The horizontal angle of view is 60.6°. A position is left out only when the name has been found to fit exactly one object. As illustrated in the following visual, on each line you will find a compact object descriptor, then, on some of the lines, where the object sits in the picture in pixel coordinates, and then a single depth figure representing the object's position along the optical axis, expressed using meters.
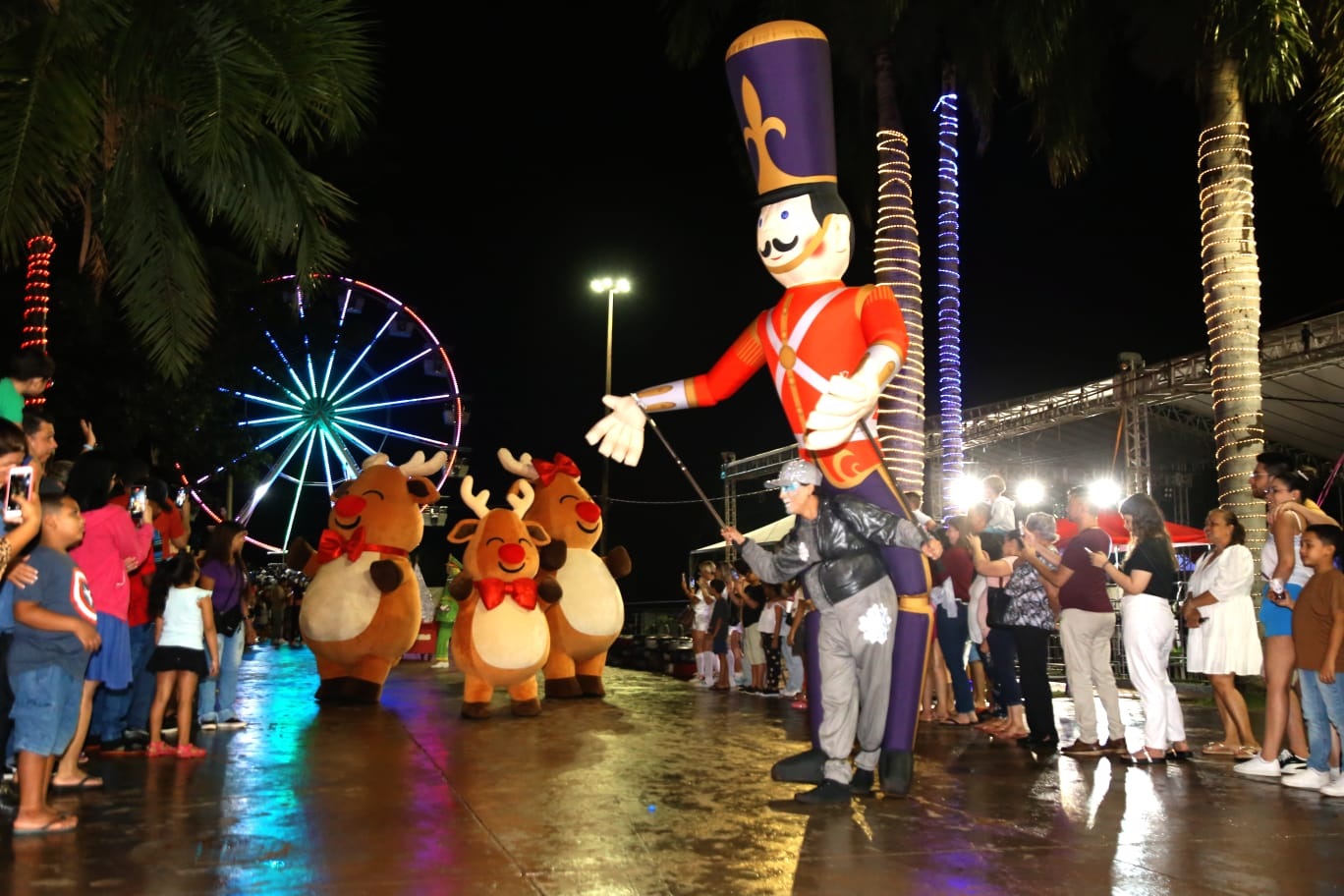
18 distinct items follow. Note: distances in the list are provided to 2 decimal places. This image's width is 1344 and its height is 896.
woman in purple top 7.64
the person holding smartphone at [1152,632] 6.30
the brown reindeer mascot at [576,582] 9.52
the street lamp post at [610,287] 19.23
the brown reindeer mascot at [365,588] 9.05
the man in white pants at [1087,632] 6.61
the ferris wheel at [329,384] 19.59
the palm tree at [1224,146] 9.52
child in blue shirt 4.40
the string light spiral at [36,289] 9.54
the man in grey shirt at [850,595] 5.13
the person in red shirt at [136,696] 6.88
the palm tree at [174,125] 6.01
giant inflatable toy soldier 5.29
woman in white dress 6.45
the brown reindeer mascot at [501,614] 8.17
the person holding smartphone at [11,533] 4.30
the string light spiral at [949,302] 13.53
